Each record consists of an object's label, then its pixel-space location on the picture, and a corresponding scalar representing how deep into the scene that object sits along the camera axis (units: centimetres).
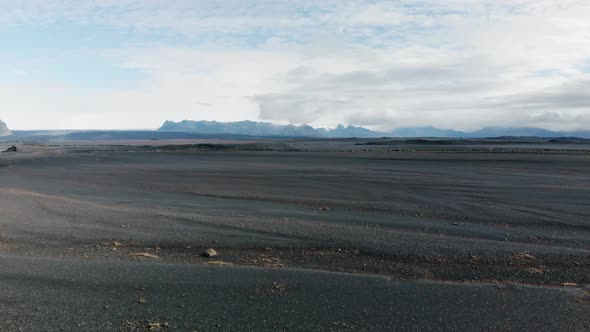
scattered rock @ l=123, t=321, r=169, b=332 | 488
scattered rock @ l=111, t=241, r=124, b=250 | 827
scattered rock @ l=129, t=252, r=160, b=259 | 772
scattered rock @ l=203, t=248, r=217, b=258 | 782
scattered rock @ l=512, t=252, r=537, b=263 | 751
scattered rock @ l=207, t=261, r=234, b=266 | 729
